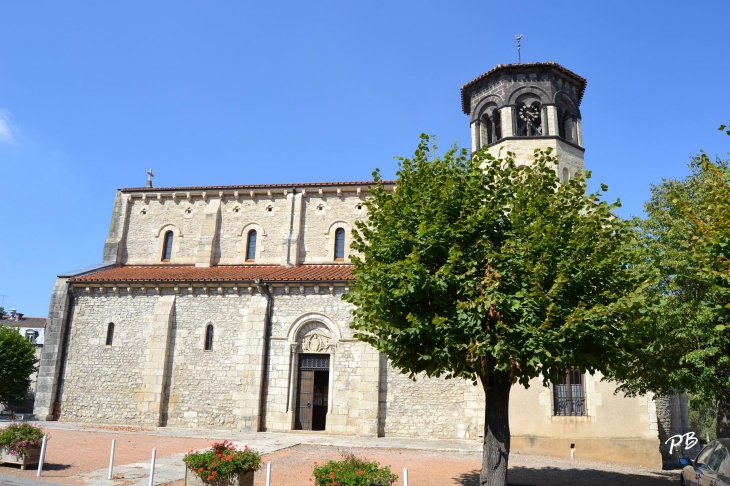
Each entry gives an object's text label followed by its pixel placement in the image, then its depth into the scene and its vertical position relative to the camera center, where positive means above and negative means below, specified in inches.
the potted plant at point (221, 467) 351.6 -68.3
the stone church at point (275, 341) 754.8 +38.8
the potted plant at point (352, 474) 303.4 -62.0
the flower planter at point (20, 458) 444.8 -82.3
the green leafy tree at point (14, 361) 1067.9 -1.6
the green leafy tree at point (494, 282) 354.3 +65.0
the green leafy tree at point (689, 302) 351.3 +56.0
